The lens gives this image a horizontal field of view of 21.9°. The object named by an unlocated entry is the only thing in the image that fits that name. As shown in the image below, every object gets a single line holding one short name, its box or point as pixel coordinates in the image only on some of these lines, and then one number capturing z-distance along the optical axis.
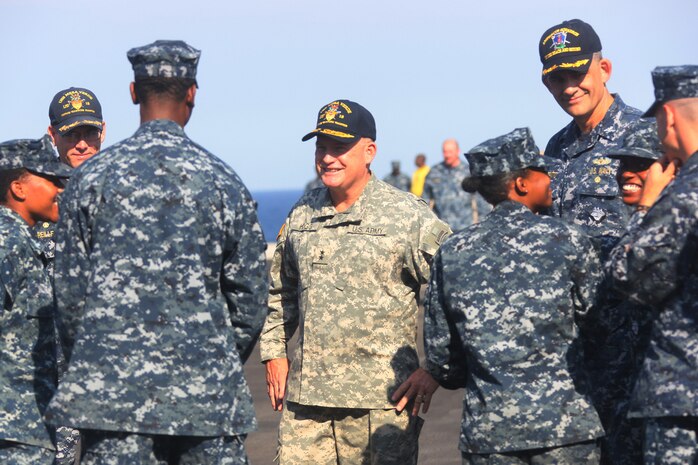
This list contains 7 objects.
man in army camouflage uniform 8.87
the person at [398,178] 37.47
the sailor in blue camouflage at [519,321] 7.23
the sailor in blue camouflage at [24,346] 7.97
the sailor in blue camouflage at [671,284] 6.53
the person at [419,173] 34.47
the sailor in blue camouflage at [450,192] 27.96
